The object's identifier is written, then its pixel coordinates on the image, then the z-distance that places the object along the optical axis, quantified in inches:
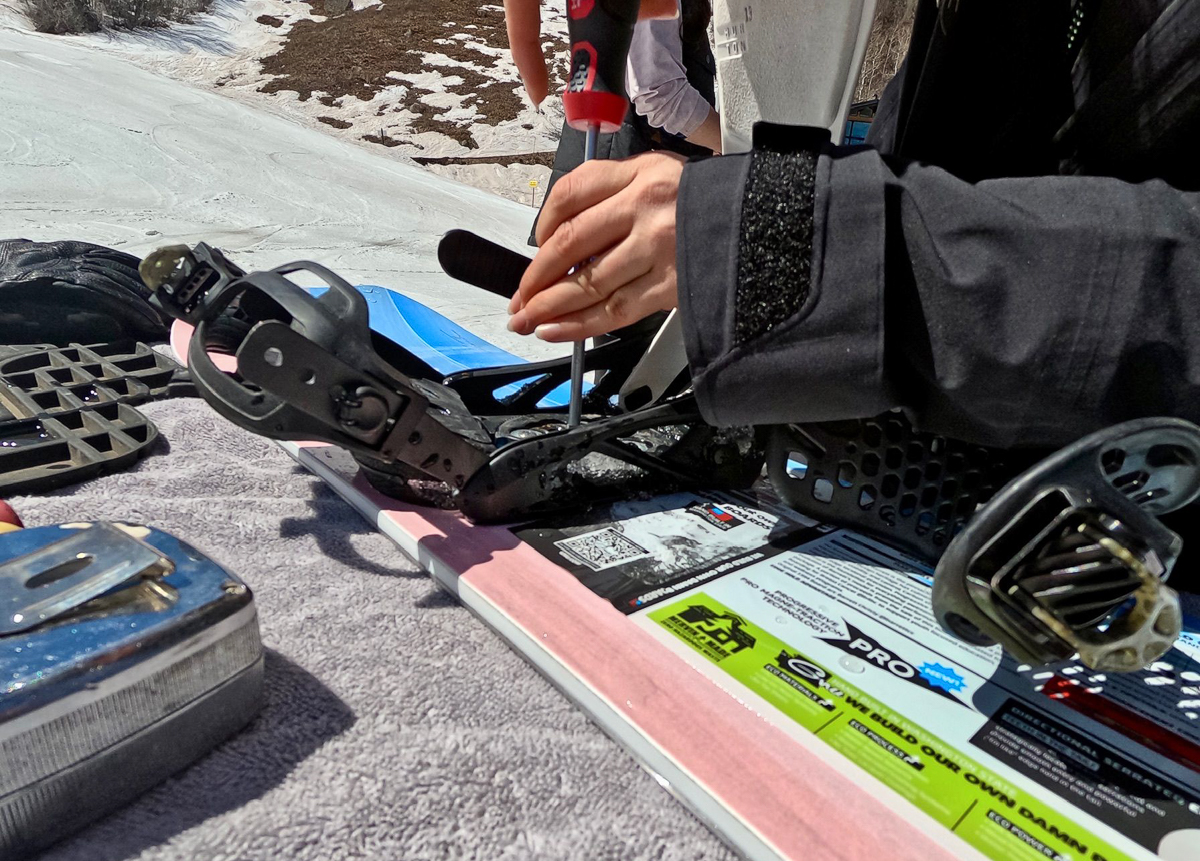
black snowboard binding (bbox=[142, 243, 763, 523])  18.9
